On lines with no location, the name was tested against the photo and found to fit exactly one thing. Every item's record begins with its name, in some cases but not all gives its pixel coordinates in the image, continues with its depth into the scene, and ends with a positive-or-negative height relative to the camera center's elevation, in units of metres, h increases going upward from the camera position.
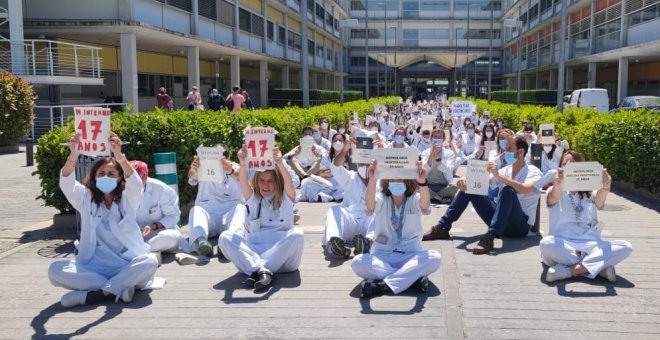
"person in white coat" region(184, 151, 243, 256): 8.09 -1.16
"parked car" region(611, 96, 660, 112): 27.28 +0.31
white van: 31.28 +0.50
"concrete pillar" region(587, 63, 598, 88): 41.00 +2.09
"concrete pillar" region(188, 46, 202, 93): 30.56 +2.08
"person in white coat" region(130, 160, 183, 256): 7.55 -1.23
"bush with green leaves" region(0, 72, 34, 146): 19.22 +0.06
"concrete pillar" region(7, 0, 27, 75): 21.86 +2.46
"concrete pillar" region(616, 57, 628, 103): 35.16 +1.65
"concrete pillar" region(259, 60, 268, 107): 44.88 +1.83
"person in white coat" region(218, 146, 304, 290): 6.79 -1.17
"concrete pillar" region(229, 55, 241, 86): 37.56 +2.30
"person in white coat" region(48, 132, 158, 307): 5.97 -1.20
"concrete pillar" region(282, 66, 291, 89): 52.66 +2.58
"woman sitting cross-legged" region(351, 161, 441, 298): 6.22 -1.28
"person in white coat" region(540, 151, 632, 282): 6.57 -1.32
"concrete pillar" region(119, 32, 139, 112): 24.03 +1.54
